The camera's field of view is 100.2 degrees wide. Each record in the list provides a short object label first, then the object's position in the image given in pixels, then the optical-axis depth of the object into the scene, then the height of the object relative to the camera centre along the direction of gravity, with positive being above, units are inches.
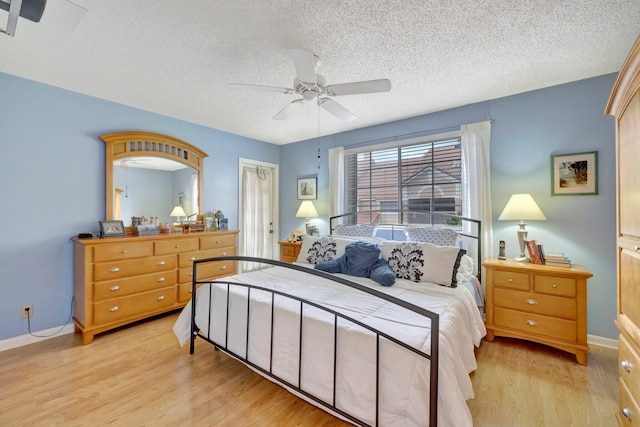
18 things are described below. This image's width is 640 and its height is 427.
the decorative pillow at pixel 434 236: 112.1 -8.5
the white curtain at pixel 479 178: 117.6 +17.3
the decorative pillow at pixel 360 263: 98.9 -18.0
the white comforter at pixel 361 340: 48.6 -28.7
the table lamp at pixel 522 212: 99.0 +1.6
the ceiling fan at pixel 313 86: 70.6 +39.5
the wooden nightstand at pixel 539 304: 86.7 -30.4
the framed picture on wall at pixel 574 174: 98.9 +16.3
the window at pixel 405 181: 132.5 +18.9
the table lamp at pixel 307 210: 165.2 +3.7
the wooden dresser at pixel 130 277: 102.1 -26.1
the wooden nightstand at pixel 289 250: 159.0 -21.0
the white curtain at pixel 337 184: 166.6 +20.1
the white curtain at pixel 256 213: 180.4 +2.1
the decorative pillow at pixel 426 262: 92.0 -16.6
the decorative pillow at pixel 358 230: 134.6 -7.3
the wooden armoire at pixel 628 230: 48.5 -2.8
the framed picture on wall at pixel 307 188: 181.9 +19.0
